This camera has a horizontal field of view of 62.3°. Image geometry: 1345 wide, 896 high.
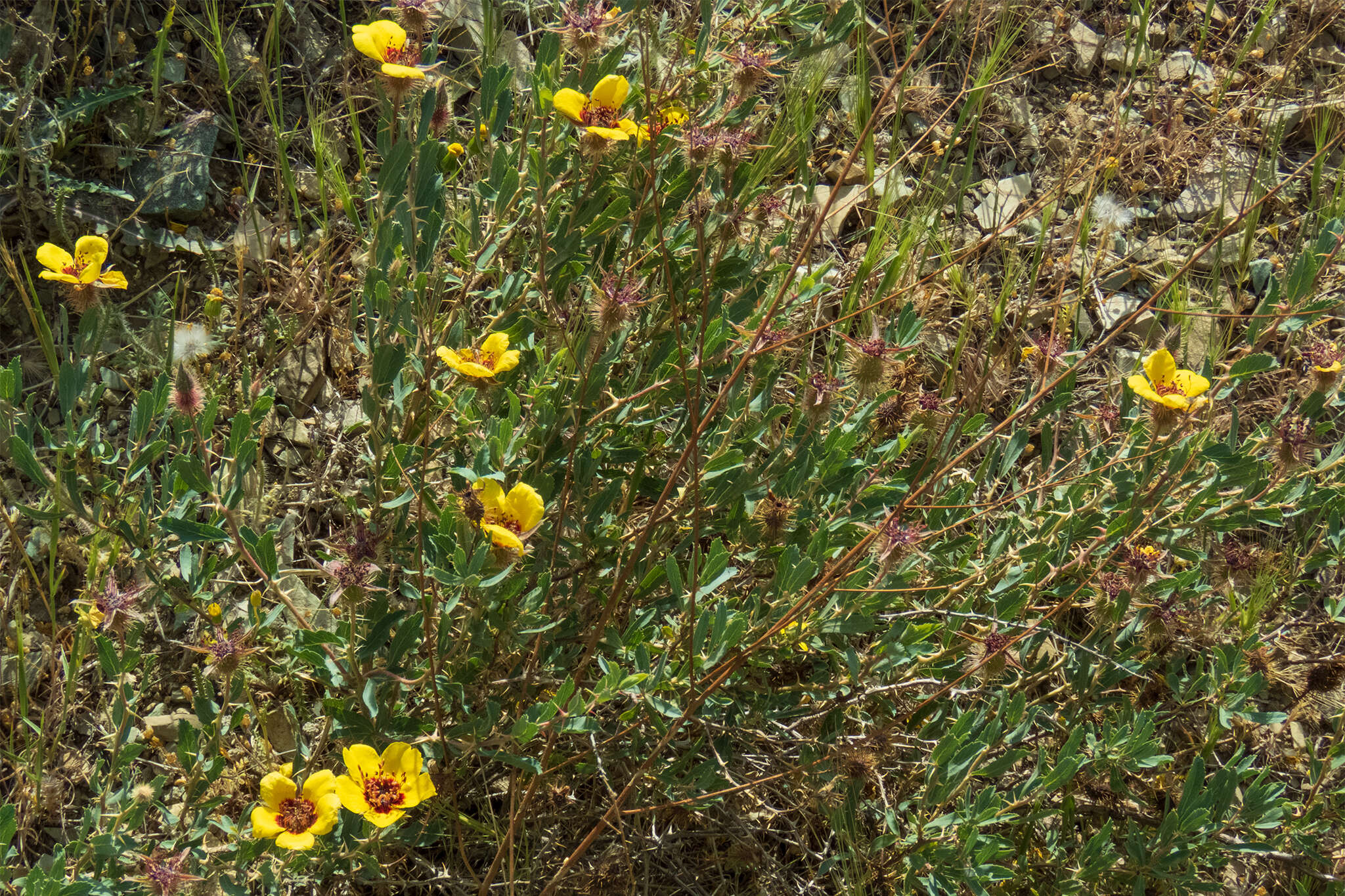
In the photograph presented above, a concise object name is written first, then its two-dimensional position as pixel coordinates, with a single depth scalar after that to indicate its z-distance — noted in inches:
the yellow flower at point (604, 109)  91.1
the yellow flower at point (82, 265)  97.3
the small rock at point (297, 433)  132.6
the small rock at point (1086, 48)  177.9
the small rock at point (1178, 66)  178.7
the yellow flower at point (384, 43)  88.9
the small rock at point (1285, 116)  173.9
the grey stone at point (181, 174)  136.3
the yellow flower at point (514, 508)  87.4
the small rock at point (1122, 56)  176.9
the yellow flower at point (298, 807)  82.7
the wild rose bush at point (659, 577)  92.0
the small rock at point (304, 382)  135.5
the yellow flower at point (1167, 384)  99.2
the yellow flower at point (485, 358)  86.5
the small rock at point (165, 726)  112.7
